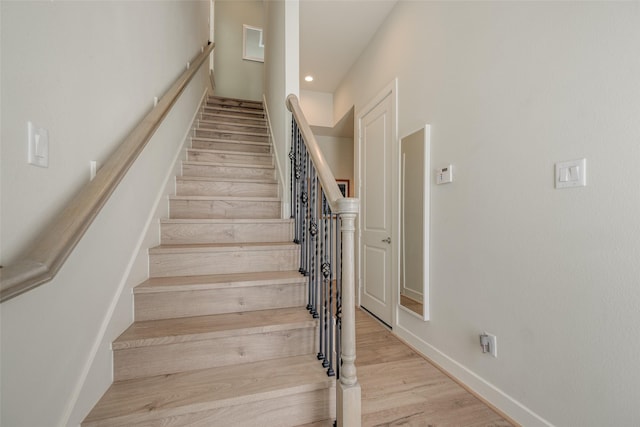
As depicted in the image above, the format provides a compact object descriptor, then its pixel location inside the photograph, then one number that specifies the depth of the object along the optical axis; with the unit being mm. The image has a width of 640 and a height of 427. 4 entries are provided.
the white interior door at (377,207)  2777
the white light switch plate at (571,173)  1220
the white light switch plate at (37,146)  725
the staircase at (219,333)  1080
